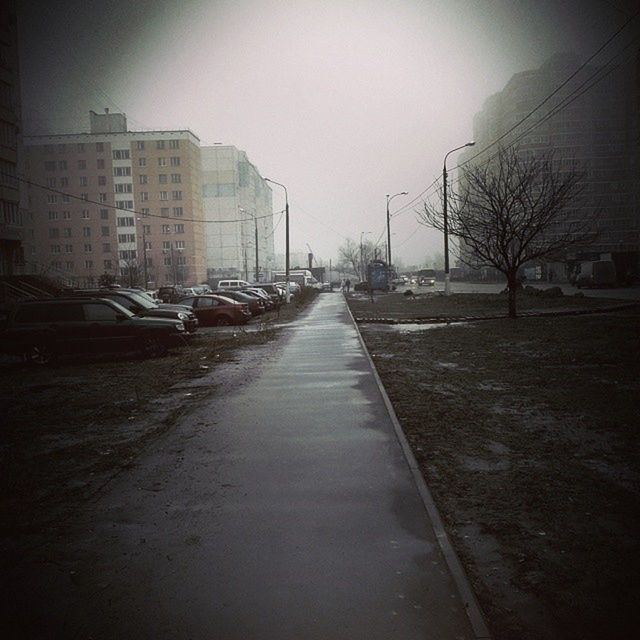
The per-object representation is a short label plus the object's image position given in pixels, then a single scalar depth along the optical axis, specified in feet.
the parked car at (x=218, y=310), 74.18
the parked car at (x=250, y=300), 82.02
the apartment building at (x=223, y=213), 330.75
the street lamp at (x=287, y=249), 114.15
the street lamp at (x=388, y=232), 178.40
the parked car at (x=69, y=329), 42.50
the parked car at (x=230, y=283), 163.03
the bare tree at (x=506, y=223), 67.18
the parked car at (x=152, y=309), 50.90
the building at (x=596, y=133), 327.67
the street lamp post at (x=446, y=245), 81.21
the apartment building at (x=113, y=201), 290.97
